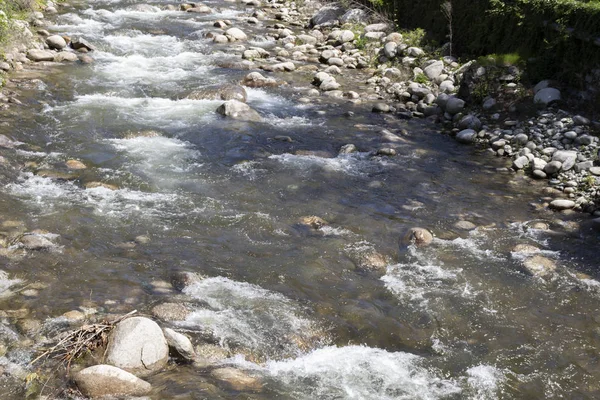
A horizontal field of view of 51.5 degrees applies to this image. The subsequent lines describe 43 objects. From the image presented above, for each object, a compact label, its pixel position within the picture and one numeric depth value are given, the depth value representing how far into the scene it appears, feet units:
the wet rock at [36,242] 23.38
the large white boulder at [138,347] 17.28
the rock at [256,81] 47.53
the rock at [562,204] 30.89
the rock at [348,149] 36.45
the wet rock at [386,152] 36.27
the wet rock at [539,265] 25.11
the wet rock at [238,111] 40.22
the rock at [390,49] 52.54
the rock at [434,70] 47.34
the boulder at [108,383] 16.06
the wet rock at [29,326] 18.58
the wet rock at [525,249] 26.56
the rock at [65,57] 47.67
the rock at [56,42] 49.70
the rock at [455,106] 42.02
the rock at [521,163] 35.29
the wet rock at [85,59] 48.06
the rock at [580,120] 35.81
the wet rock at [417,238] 26.53
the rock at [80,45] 50.16
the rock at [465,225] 28.42
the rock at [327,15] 64.44
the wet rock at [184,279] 22.01
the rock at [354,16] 62.20
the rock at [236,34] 59.62
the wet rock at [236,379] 17.14
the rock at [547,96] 38.27
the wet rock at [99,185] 28.86
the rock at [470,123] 39.93
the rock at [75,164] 30.86
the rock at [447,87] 44.54
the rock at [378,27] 58.34
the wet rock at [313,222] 27.53
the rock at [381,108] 43.57
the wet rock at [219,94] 43.04
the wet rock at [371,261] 24.58
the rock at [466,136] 38.63
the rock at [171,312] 19.98
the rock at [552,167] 33.78
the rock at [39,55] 46.80
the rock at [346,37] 58.03
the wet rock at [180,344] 18.08
